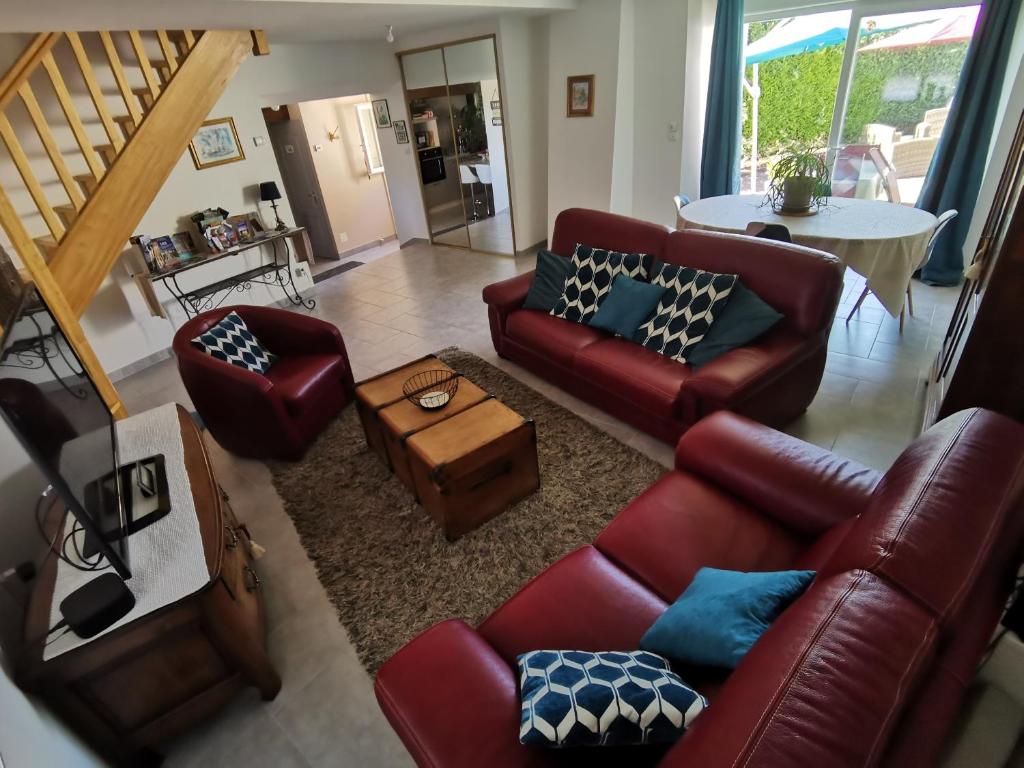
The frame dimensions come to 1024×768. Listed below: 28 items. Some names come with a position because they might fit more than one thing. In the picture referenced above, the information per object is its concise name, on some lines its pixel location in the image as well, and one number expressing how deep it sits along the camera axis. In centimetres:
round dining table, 306
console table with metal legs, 417
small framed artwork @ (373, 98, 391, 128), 598
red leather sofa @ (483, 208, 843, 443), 242
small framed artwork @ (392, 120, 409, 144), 596
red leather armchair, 266
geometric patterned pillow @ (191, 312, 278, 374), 281
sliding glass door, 409
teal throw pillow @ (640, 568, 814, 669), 113
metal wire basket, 245
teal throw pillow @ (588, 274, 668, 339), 292
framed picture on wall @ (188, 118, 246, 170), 438
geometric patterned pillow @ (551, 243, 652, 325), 311
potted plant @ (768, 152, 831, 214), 341
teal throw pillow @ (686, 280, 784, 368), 257
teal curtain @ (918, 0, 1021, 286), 365
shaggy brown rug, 203
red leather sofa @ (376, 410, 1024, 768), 75
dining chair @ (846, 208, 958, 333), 324
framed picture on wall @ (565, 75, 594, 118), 492
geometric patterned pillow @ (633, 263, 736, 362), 268
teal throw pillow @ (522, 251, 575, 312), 334
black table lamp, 467
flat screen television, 129
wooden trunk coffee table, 216
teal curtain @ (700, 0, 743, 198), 455
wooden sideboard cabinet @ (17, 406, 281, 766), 136
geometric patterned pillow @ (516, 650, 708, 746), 95
